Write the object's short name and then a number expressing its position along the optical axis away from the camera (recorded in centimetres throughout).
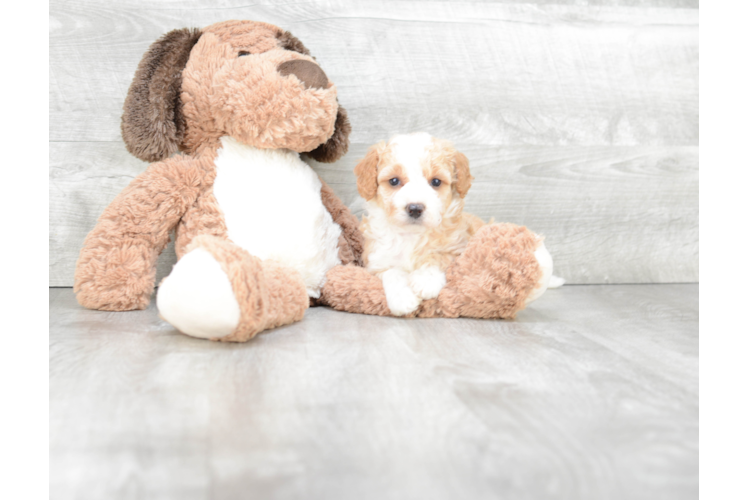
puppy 138
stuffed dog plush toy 140
